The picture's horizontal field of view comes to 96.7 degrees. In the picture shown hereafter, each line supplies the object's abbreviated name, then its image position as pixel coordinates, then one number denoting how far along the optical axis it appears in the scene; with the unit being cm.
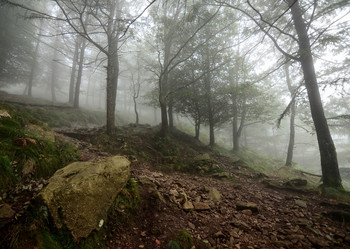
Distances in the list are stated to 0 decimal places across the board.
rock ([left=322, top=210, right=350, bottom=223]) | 386
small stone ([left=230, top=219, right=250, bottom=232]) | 319
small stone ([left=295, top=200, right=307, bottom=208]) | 472
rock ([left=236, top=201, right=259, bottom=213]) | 405
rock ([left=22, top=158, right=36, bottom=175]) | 279
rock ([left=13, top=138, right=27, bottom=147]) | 294
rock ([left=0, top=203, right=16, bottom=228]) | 186
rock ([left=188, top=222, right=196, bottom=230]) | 301
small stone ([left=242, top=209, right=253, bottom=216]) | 390
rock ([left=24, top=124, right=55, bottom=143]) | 441
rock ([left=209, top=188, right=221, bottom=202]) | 433
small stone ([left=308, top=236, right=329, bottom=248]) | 283
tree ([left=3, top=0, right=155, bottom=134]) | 827
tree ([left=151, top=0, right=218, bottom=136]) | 987
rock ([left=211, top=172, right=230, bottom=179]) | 685
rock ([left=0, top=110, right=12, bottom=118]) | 363
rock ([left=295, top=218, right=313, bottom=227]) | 352
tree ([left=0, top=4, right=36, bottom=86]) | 1533
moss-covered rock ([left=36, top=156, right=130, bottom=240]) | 205
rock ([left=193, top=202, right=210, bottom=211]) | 363
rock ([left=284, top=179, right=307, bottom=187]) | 634
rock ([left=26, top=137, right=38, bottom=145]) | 314
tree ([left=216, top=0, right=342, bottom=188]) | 583
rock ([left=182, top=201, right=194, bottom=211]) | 352
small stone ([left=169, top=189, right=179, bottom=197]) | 387
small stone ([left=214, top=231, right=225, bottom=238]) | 285
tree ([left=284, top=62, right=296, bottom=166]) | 1270
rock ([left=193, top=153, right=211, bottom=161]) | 805
